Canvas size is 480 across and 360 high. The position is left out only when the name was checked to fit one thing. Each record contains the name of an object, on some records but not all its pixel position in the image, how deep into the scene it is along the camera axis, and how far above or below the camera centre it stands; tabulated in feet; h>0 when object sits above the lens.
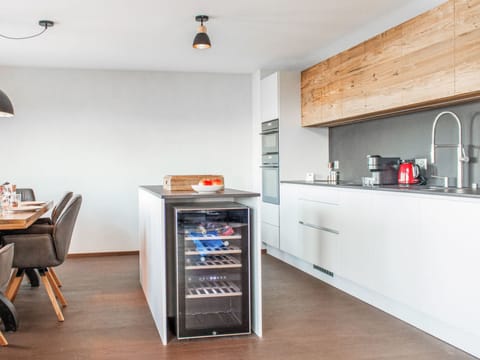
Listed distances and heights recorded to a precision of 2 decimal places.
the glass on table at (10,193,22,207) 14.26 -0.82
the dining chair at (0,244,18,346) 10.72 -3.19
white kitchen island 10.75 -1.75
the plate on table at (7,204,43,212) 13.45 -1.01
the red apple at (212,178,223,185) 11.86 -0.31
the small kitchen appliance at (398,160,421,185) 13.85 -0.24
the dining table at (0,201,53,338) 10.87 -1.12
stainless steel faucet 12.12 +0.19
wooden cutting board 12.82 -0.35
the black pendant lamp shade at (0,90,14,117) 14.12 +1.76
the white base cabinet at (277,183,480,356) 9.71 -2.00
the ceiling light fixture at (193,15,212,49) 13.51 +3.28
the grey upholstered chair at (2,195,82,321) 12.34 -1.89
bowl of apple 11.61 -0.41
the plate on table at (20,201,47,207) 15.69 -1.02
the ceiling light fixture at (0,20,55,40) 14.41 +4.09
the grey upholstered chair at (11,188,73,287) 15.26 -1.73
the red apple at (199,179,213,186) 11.70 -0.32
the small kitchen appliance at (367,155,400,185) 14.30 -0.16
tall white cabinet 19.38 +0.99
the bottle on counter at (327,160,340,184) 18.63 -0.22
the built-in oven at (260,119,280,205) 19.58 +0.14
